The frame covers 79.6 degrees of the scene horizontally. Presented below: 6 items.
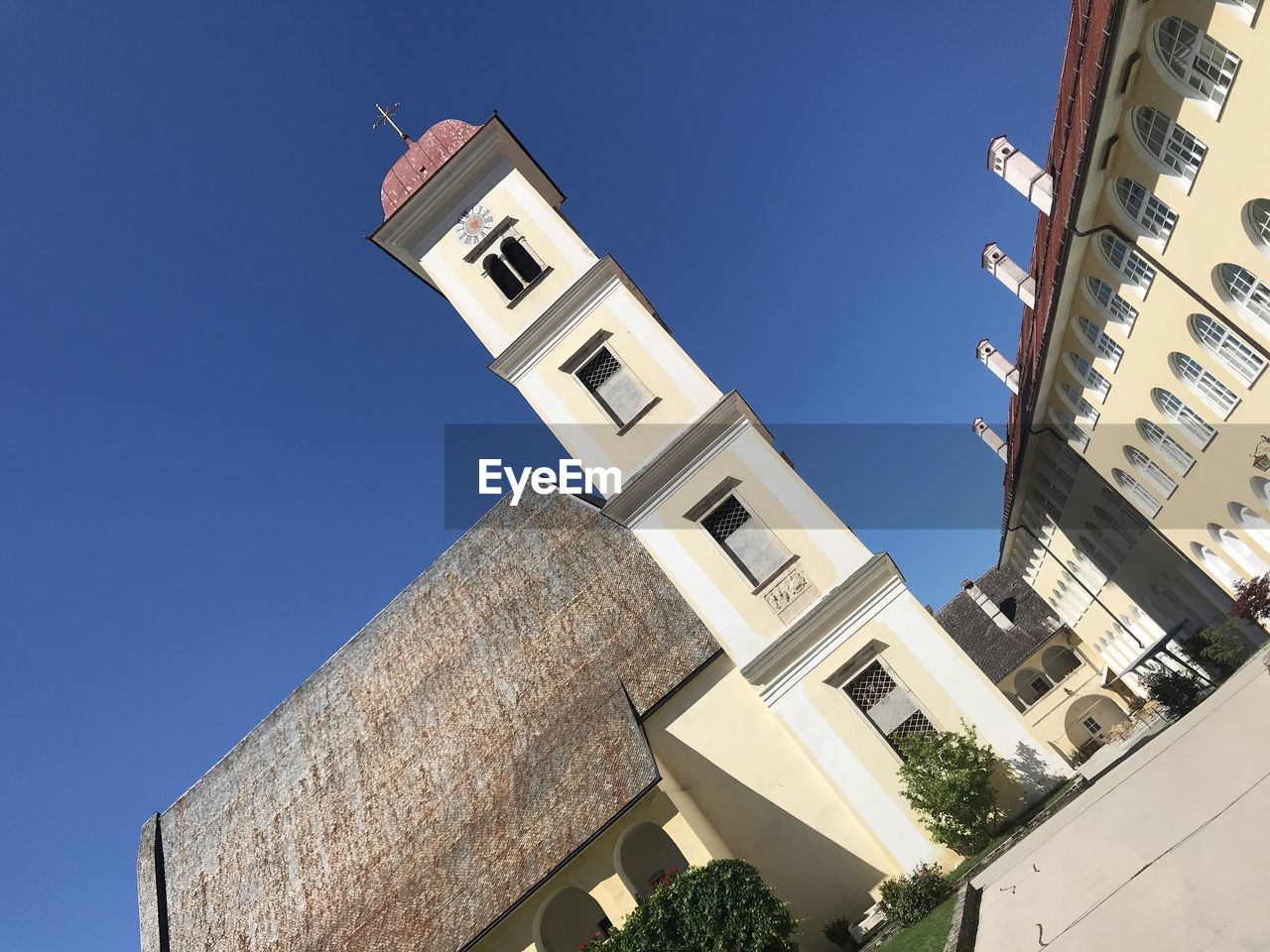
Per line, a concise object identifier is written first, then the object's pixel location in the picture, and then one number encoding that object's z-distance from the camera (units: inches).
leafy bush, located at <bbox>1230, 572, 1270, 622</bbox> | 828.0
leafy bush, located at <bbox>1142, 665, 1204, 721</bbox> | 870.4
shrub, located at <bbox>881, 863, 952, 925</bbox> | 488.1
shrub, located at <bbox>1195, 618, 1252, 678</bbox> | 879.7
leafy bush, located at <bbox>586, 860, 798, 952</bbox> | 458.3
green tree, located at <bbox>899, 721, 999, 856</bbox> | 519.2
